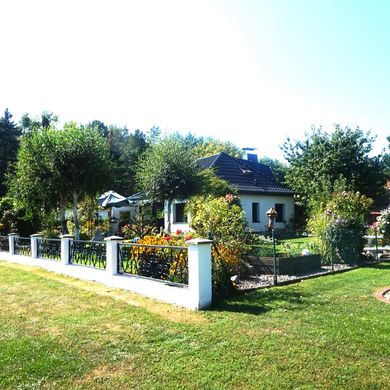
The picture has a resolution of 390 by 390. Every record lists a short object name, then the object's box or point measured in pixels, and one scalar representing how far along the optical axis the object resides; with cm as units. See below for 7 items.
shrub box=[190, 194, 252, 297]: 739
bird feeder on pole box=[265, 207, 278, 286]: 1516
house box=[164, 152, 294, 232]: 2447
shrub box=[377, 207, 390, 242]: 1120
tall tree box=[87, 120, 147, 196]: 4514
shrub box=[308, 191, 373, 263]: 1173
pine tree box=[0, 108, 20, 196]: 3672
